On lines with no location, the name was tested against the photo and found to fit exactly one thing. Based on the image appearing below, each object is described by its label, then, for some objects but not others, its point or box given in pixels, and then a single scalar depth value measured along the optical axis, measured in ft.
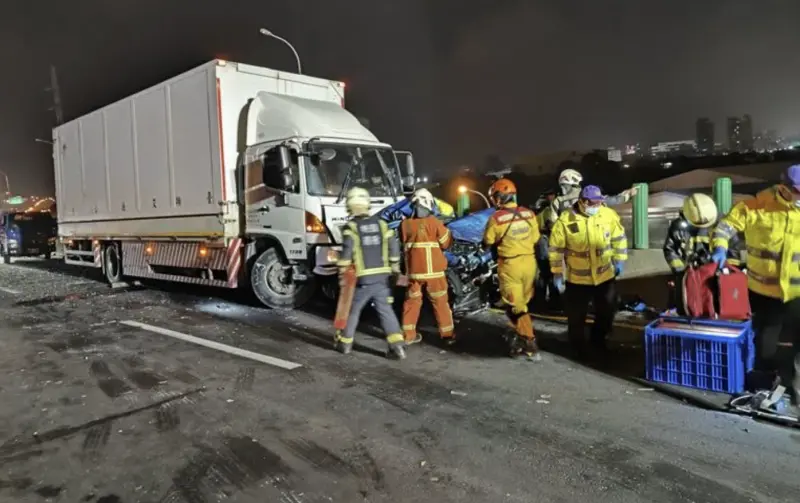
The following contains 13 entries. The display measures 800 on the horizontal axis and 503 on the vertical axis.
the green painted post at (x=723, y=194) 32.17
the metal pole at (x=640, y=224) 34.40
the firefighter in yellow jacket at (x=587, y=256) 19.22
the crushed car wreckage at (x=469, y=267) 26.66
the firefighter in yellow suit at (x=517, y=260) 19.90
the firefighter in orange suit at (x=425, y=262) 21.79
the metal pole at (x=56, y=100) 109.40
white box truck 29.27
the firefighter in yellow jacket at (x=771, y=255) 14.90
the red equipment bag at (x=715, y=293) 15.89
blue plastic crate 15.52
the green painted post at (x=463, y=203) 47.53
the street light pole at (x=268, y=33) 58.45
